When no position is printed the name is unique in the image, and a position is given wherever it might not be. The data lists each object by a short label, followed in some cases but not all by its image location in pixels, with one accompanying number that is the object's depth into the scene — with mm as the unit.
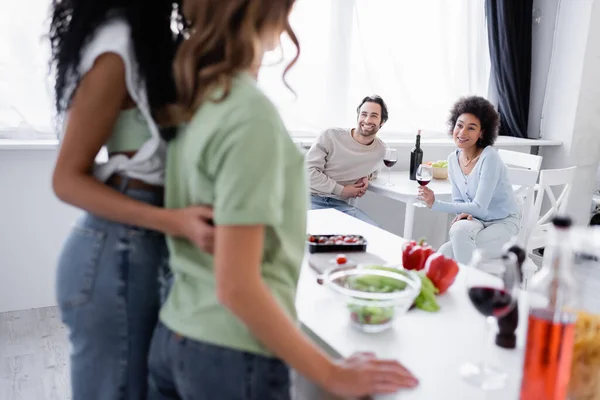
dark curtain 4258
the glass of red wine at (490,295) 946
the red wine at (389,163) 3201
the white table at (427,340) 926
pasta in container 861
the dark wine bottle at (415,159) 3491
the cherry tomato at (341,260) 1472
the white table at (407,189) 3004
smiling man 3209
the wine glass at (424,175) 2850
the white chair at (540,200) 3009
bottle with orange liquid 772
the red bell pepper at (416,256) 1454
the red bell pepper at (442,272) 1335
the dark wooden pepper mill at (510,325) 1074
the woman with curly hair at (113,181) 850
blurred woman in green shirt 693
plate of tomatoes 1595
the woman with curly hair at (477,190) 2871
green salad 1096
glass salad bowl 1094
